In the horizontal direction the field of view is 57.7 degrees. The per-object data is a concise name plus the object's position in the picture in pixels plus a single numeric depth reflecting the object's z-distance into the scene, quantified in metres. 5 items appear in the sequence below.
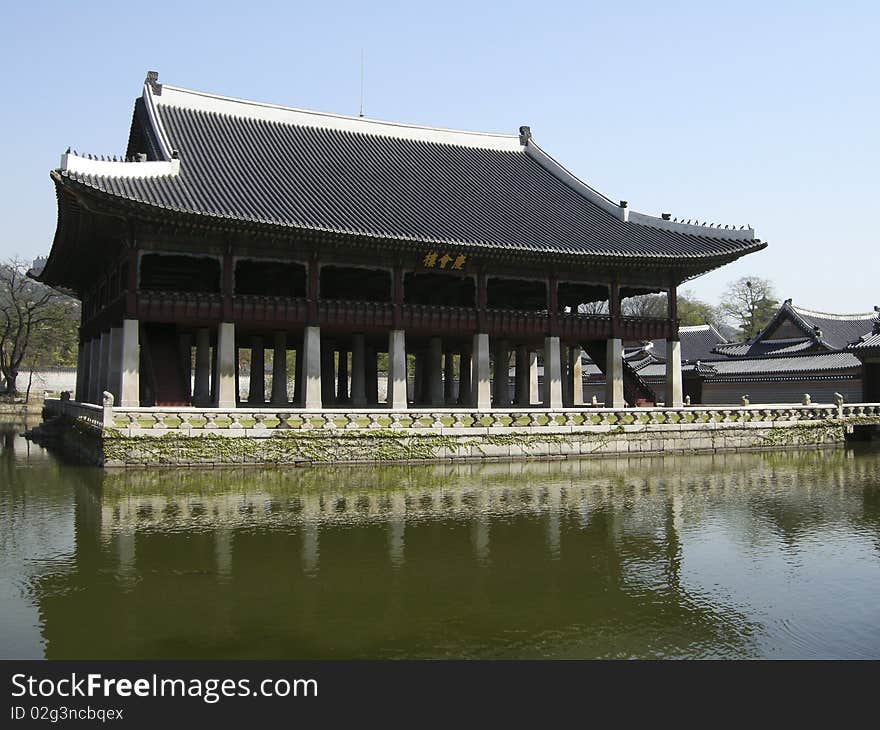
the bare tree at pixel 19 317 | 70.62
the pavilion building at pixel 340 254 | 29.77
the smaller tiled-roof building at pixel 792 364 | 46.31
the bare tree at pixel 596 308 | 107.97
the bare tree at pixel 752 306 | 106.75
